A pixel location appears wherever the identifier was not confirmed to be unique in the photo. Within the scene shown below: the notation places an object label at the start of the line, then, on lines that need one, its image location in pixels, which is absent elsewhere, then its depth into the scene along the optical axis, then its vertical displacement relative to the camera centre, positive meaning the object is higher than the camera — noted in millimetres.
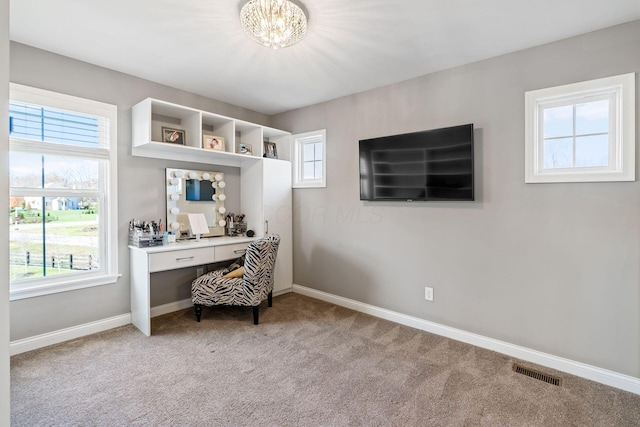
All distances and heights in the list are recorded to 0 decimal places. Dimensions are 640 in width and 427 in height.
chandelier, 1927 +1231
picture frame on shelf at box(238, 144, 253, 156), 3811 +756
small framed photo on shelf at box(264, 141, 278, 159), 4078 +788
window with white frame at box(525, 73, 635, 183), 2109 +568
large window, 2543 +158
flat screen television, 2725 +416
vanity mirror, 3430 +124
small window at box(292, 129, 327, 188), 3903 +653
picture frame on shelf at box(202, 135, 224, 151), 3443 +760
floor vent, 2207 -1235
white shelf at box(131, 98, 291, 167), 2998 +877
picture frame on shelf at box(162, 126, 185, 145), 3291 +796
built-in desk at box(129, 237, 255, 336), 2865 -510
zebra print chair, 3037 -760
